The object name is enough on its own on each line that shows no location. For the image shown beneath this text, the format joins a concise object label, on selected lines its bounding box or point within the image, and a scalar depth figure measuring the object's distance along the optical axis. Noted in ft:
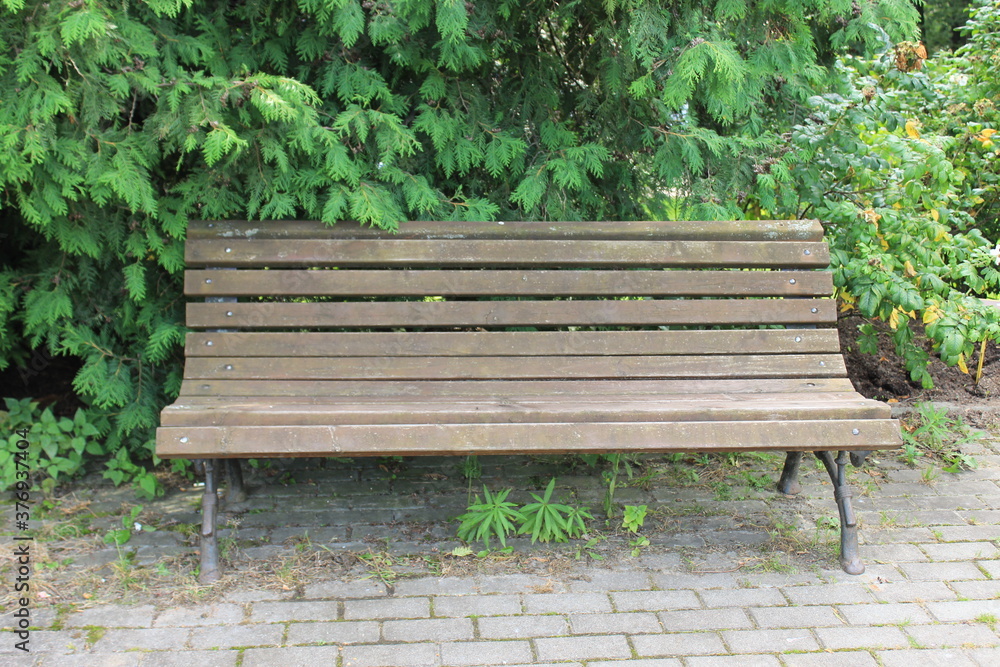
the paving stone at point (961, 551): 10.11
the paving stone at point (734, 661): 8.11
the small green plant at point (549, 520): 10.23
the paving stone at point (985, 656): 8.16
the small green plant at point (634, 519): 10.50
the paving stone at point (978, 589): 9.30
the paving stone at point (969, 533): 10.55
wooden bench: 9.43
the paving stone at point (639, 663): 8.07
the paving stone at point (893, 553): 10.05
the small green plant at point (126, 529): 10.19
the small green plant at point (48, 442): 11.36
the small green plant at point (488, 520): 10.09
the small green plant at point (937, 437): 12.65
